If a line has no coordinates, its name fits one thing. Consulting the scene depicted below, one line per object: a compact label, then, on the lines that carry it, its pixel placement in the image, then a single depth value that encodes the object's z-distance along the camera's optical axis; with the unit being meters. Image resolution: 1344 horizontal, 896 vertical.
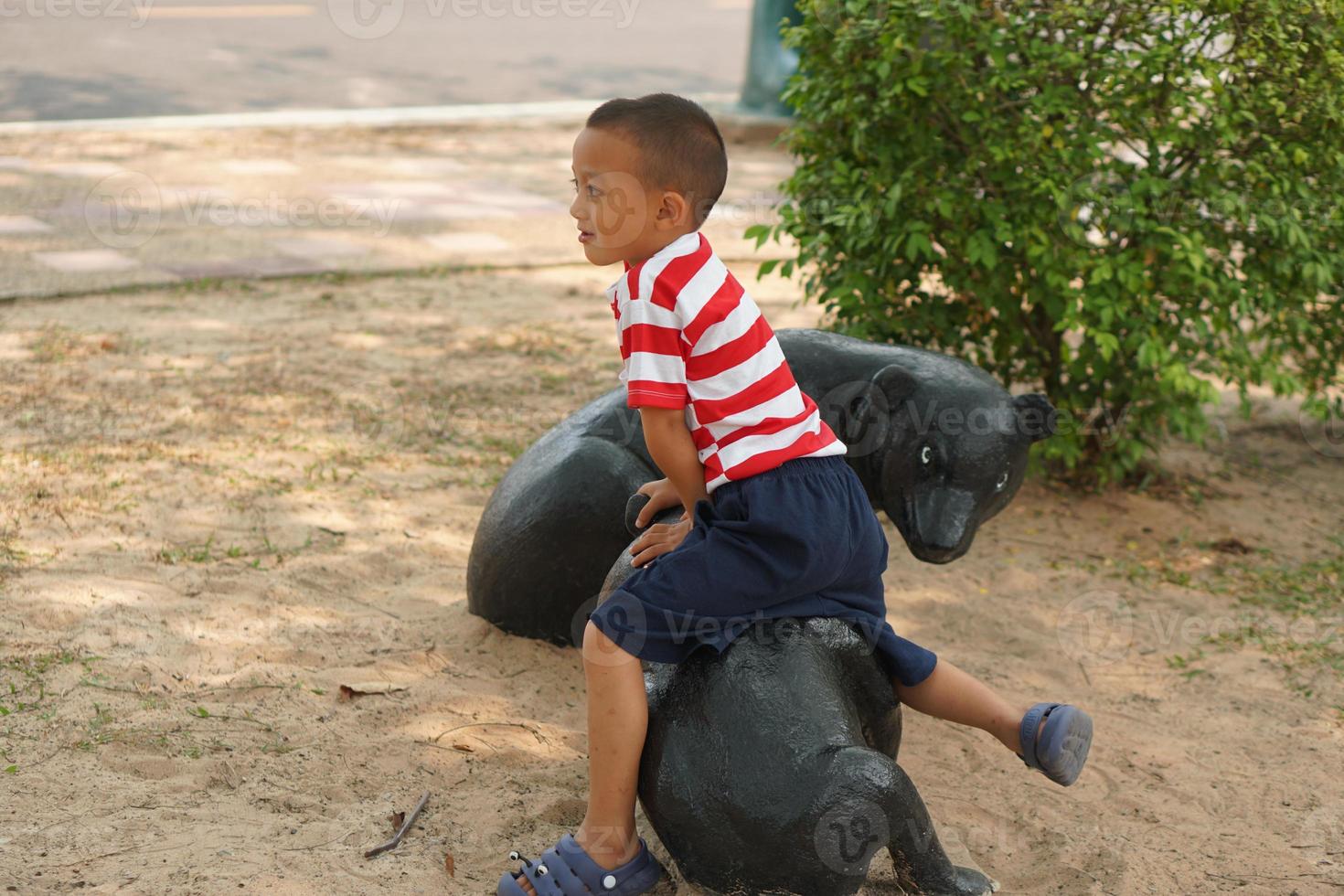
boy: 5.93
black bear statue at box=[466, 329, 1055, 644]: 7.66
